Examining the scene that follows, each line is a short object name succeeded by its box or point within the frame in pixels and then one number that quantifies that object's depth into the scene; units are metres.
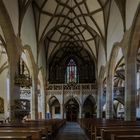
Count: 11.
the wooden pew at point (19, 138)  2.96
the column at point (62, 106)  23.59
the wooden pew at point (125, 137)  2.98
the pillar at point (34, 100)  15.86
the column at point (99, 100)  20.95
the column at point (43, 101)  21.69
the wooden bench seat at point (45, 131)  5.70
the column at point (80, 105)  23.32
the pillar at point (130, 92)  10.38
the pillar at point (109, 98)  15.27
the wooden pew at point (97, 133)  5.70
